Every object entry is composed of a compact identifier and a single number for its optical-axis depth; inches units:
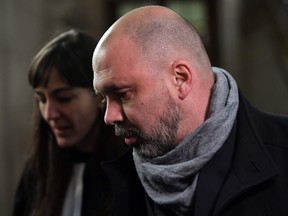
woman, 88.7
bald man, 76.7
